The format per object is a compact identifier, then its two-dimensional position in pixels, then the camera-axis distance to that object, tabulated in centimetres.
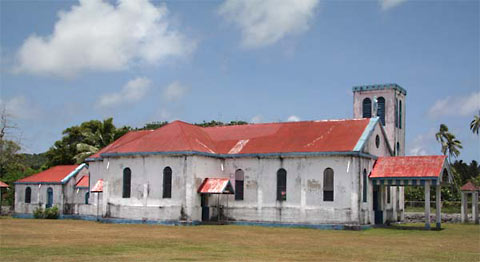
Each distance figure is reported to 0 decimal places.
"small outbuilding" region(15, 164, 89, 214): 4503
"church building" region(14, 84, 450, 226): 3466
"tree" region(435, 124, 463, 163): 6756
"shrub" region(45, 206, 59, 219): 4326
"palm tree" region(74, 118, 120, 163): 5591
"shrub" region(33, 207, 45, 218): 4353
